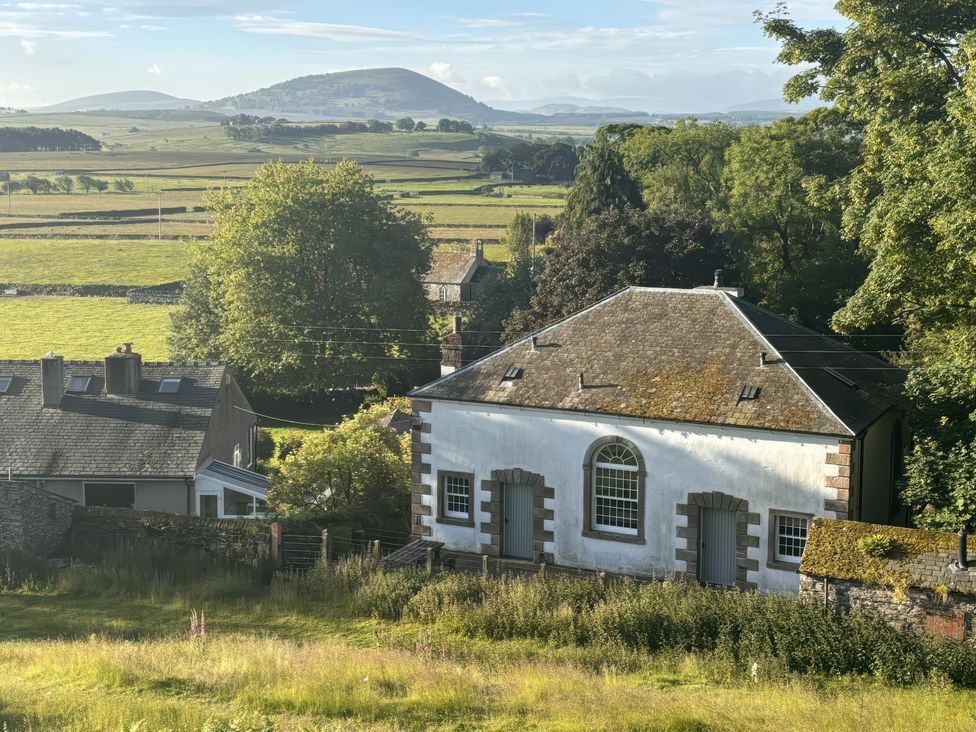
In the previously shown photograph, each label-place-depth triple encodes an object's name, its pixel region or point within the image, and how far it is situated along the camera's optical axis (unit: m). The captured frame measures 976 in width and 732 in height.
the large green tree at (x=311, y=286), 60.62
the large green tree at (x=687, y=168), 68.00
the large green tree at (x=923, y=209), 25.91
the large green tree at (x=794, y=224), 48.69
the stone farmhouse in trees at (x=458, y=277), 96.50
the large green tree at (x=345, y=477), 34.19
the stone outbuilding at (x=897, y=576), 20.78
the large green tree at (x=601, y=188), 68.50
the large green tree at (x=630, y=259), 49.97
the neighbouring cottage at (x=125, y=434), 36.78
